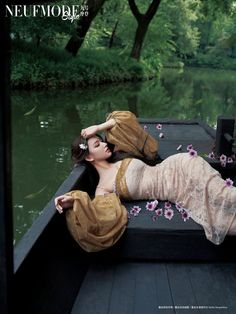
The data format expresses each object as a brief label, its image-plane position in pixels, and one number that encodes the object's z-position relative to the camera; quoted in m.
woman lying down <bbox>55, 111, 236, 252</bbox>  2.52
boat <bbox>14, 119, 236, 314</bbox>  2.19
